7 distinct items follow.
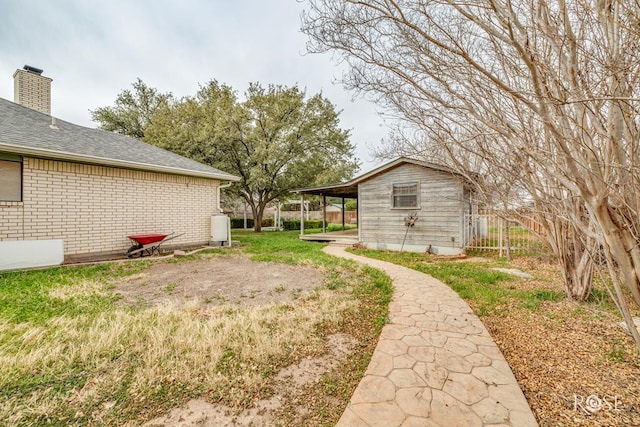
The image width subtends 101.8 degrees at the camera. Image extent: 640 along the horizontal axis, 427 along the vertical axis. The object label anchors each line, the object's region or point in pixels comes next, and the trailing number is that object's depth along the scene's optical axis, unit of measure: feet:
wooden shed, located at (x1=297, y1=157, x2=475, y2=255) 28.07
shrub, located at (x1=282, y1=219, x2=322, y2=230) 70.23
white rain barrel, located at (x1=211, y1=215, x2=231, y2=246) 32.91
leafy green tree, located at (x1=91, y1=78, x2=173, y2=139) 70.74
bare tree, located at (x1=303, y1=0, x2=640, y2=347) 5.50
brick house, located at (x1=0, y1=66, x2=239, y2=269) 20.63
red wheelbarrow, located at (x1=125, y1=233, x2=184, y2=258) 25.05
